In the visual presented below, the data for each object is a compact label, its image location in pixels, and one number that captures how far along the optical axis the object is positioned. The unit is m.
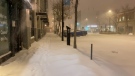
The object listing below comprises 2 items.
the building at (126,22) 30.13
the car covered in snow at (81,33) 21.28
